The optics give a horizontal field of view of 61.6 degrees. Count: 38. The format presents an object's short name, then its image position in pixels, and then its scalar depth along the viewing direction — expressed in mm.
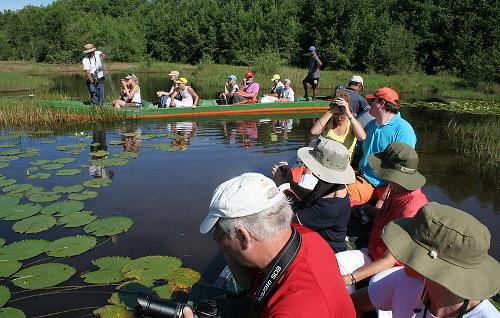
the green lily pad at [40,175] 6691
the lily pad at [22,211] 5137
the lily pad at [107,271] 3955
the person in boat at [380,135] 4402
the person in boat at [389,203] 2842
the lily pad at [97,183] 6445
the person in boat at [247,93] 12695
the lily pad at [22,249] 4270
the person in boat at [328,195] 3045
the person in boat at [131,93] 11539
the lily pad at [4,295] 3594
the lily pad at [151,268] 3992
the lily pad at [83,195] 5898
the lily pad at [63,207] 5348
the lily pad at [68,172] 6918
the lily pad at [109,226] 4902
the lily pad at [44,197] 5742
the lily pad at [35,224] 4852
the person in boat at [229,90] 12812
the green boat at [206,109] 11141
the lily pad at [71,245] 4395
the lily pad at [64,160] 7652
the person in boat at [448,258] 1590
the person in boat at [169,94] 11539
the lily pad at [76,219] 5070
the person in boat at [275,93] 12882
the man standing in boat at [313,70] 13953
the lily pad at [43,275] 3881
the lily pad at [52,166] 7235
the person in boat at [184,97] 11680
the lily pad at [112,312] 3486
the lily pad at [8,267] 4008
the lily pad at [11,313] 3430
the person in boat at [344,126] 4781
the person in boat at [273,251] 1474
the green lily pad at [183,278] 3898
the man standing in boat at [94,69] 11117
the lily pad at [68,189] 6112
